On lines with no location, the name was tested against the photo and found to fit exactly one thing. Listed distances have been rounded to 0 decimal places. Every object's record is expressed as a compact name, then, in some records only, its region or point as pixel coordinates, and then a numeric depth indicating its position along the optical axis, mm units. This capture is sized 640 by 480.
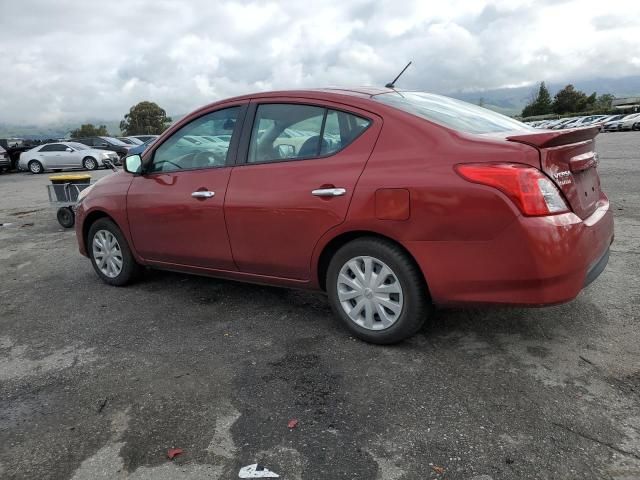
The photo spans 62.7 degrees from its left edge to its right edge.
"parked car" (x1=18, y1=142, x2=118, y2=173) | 23438
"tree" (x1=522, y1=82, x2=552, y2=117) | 93812
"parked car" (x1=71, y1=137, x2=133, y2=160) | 25750
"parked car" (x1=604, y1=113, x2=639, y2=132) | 40688
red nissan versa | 2842
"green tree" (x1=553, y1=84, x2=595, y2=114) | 86125
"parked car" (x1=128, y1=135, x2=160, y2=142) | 29134
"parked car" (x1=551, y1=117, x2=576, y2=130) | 55997
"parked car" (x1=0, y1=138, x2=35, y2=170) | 25361
